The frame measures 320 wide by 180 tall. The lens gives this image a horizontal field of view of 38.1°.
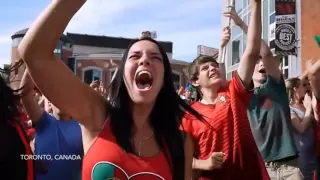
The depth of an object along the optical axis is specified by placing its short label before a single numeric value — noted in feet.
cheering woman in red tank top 5.90
